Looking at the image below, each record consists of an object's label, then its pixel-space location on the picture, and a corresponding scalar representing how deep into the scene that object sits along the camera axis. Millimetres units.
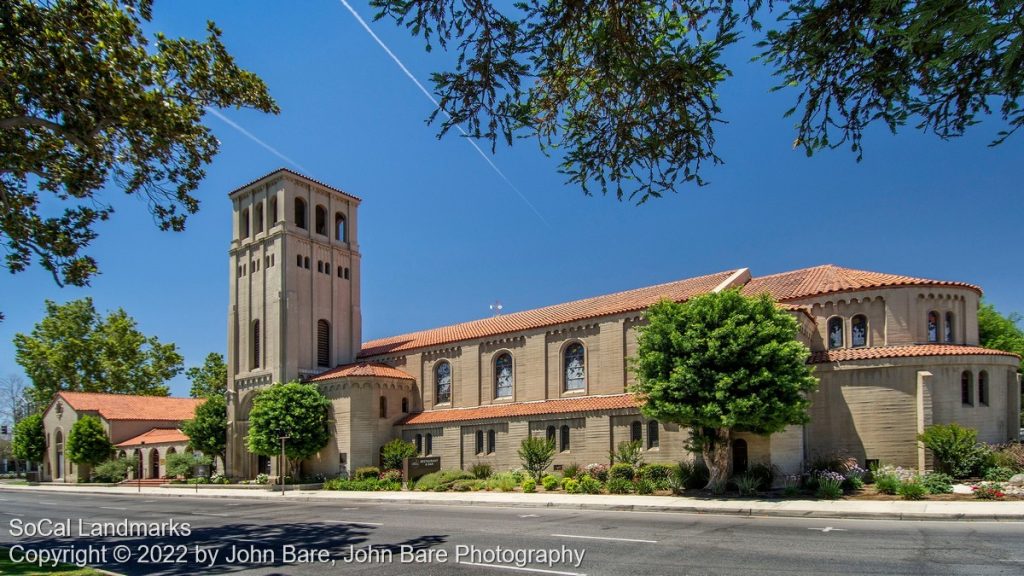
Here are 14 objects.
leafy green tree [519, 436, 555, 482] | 33562
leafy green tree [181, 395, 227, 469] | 47844
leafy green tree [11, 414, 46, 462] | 65500
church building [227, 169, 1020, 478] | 28328
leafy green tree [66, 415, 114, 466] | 57969
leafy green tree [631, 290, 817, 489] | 24156
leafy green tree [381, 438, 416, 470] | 39281
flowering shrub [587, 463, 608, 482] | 30734
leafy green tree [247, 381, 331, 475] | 39938
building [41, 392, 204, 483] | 57562
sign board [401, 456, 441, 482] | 37031
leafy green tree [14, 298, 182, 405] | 69938
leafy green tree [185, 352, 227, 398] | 73625
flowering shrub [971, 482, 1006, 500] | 20562
